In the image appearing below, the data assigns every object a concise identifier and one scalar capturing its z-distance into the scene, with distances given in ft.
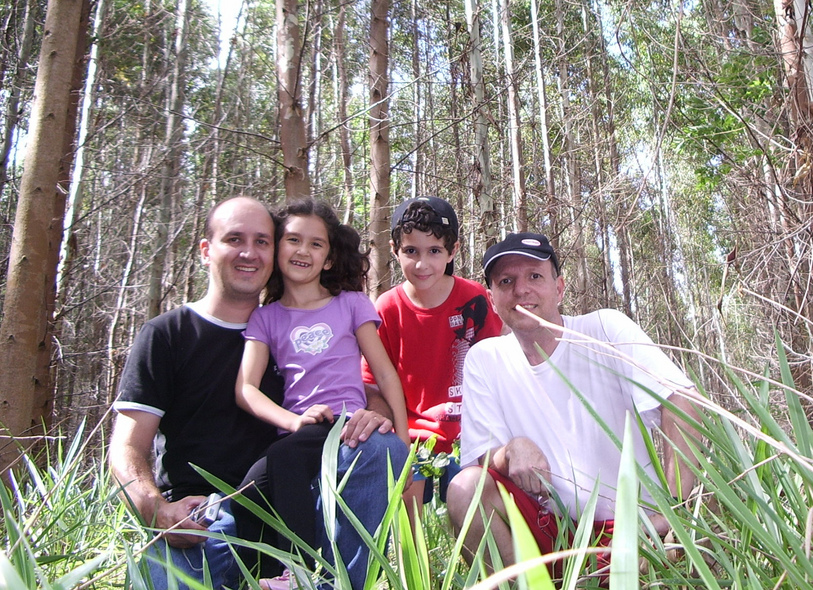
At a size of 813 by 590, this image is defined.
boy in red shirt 8.63
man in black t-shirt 6.91
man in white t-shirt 6.29
